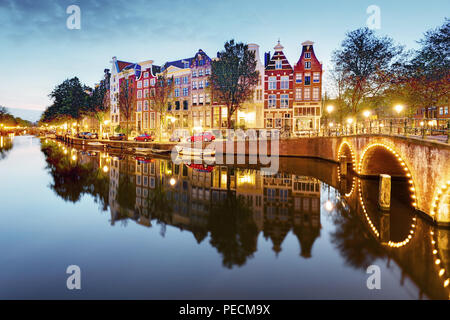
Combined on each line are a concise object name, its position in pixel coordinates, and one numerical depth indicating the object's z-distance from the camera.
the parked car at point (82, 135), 73.38
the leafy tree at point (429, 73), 28.91
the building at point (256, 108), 48.16
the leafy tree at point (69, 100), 77.50
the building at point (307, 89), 46.16
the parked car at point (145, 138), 53.38
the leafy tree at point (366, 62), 33.12
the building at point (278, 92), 47.31
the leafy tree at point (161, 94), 50.25
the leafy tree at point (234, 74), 38.78
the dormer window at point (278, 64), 47.75
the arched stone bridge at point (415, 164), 11.95
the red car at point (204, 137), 39.56
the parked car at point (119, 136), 60.31
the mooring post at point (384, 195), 15.07
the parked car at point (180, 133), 56.19
